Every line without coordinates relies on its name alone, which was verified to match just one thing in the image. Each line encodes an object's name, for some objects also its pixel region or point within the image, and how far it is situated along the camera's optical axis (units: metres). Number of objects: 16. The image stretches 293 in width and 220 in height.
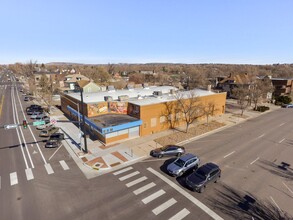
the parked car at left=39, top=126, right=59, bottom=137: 30.66
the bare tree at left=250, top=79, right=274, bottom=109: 50.50
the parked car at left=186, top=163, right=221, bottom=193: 17.05
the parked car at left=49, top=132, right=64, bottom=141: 28.31
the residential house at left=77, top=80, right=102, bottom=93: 62.46
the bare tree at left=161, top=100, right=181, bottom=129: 33.77
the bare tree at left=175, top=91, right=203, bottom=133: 34.25
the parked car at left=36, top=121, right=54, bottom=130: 34.74
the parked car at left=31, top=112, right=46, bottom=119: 40.69
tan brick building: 28.39
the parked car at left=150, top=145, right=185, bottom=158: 23.72
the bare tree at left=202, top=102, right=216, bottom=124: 39.61
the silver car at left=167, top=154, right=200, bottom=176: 19.48
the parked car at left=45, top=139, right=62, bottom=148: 26.38
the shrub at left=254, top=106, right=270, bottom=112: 51.28
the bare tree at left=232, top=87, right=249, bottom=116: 46.03
